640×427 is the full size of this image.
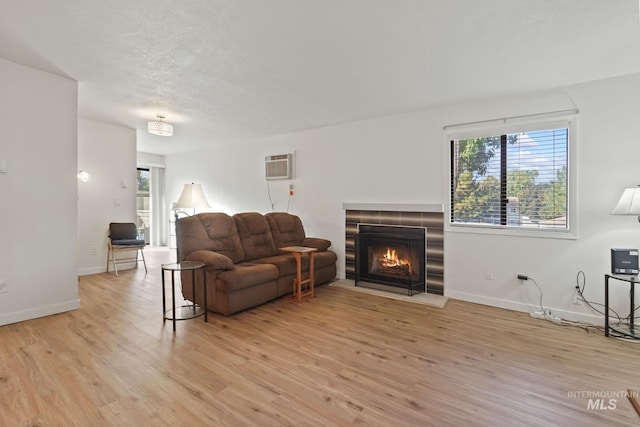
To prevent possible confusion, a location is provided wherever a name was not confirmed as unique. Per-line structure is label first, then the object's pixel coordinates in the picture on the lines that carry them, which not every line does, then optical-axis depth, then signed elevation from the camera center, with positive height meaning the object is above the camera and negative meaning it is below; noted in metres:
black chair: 5.07 -0.49
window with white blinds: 3.32 +0.36
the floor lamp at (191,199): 5.77 +0.23
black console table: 2.73 -1.04
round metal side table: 3.00 -0.78
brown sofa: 3.27 -0.56
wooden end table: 3.81 -0.90
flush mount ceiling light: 4.46 +1.23
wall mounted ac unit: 5.44 +0.82
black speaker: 2.72 -0.46
